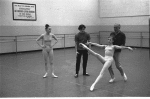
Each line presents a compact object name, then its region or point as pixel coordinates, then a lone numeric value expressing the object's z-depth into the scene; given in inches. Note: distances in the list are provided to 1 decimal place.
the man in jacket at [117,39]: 235.6
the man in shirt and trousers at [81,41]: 265.4
